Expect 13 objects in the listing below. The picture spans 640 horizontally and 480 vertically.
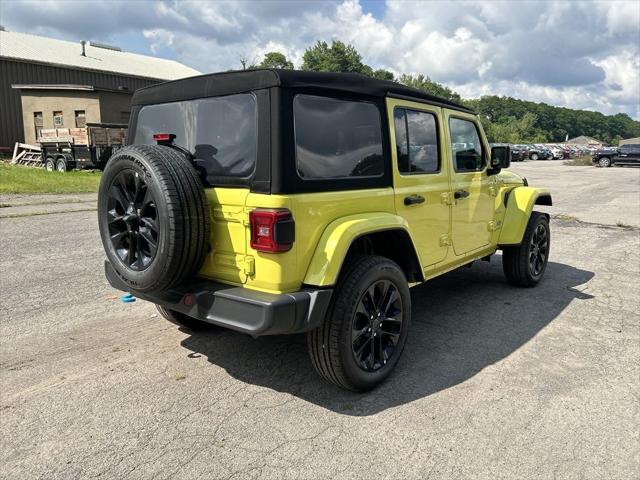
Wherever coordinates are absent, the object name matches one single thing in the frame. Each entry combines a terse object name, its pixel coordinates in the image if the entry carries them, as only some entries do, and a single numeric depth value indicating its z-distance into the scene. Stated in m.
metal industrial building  26.81
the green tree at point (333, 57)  83.31
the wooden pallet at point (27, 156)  24.94
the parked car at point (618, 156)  32.59
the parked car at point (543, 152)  47.22
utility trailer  20.52
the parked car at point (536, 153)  46.66
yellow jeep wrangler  2.83
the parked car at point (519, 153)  43.81
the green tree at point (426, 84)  91.00
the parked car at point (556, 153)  48.66
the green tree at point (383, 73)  91.51
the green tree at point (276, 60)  79.00
